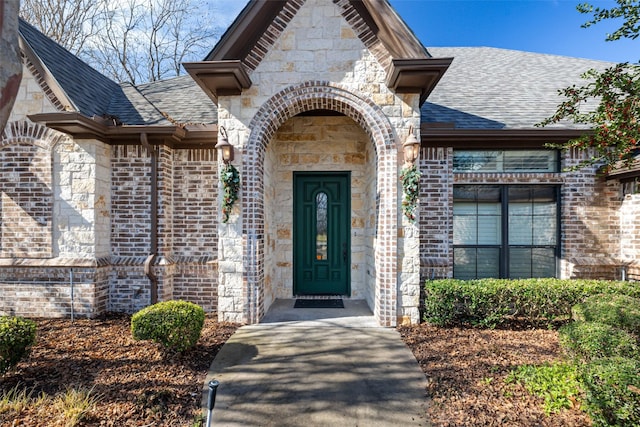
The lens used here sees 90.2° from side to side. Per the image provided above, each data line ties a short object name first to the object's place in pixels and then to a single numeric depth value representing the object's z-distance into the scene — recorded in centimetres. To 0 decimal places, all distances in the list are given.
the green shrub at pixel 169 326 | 378
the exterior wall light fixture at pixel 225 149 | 505
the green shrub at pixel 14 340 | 346
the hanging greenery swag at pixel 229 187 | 507
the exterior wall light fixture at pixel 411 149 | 489
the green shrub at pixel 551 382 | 300
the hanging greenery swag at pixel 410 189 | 496
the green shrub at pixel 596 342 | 327
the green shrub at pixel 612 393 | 242
